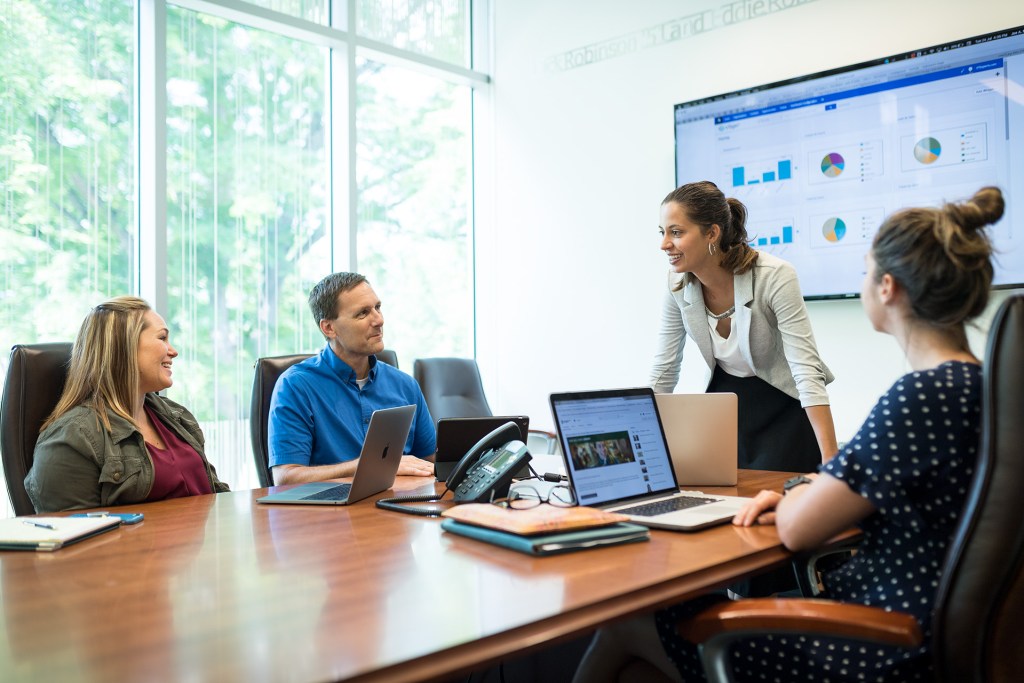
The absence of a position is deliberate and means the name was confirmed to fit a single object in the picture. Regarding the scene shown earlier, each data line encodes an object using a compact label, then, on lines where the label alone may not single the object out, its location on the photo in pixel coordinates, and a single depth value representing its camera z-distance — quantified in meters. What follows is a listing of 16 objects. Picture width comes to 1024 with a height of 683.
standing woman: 2.56
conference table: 0.97
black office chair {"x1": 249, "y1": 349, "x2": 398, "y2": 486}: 2.79
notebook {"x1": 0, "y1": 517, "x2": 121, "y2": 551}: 1.53
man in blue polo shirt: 2.64
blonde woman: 2.03
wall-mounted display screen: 3.19
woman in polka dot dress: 1.32
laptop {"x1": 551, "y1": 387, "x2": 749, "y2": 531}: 1.78
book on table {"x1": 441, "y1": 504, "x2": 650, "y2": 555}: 1.45
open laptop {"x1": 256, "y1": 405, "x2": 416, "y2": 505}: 1.98
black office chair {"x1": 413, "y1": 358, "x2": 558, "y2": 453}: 3.95
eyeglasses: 1.75
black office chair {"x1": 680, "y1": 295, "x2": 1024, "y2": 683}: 1.19
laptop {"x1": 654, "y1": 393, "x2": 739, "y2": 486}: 2.19
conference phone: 1.89
